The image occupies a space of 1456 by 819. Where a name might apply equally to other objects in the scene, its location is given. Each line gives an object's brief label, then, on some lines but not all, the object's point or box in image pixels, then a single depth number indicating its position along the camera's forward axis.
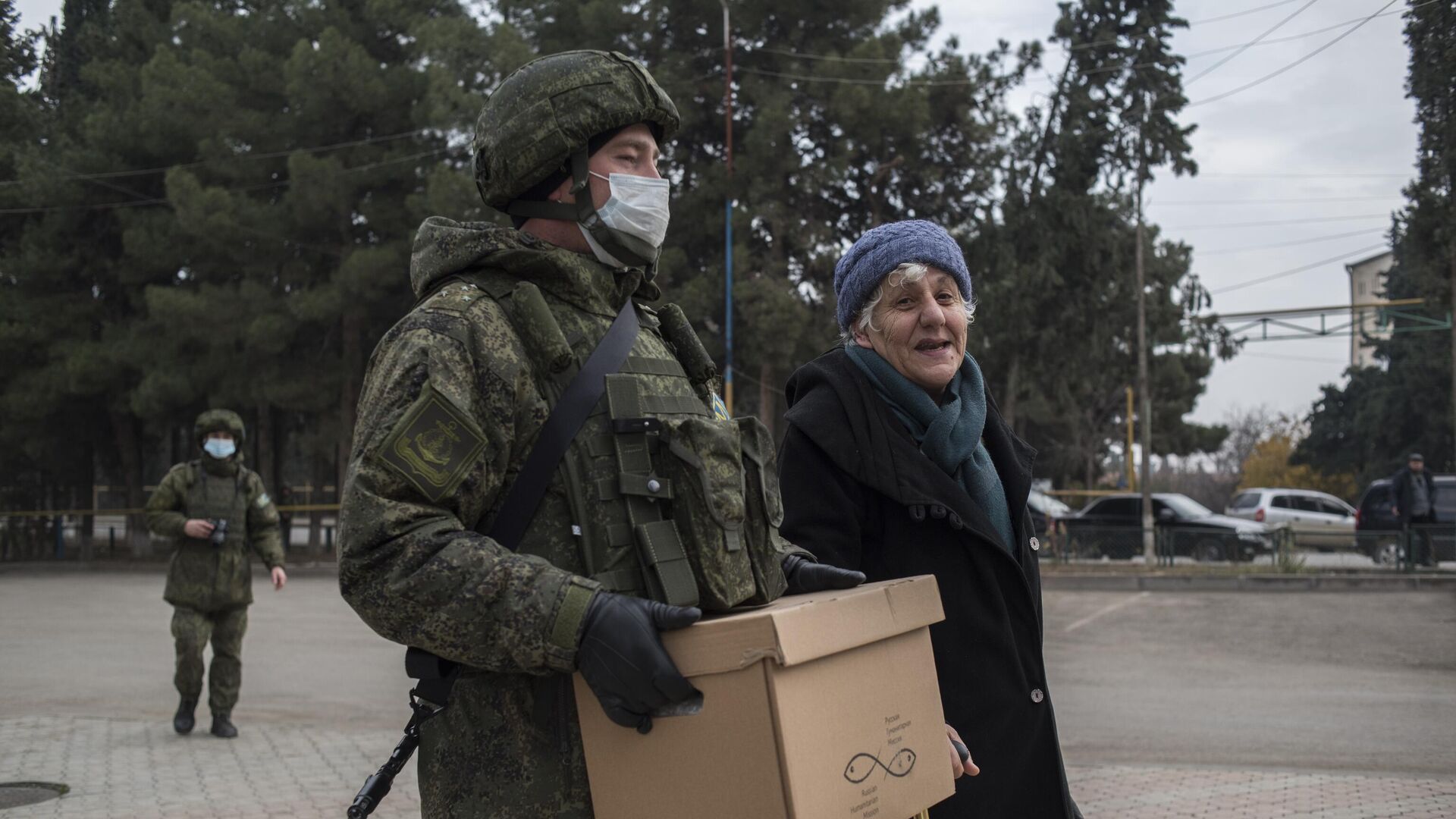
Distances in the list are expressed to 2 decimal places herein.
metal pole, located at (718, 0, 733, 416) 24.95
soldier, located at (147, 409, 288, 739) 8.83
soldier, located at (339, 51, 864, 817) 2.06
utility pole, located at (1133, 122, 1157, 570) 23.95
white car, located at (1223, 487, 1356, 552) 31.24
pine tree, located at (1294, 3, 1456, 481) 12.48
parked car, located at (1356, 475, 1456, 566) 21.16
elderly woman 3.13
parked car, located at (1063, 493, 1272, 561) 24.22
